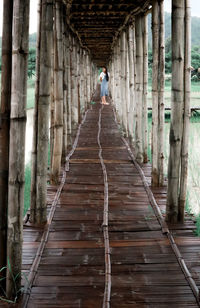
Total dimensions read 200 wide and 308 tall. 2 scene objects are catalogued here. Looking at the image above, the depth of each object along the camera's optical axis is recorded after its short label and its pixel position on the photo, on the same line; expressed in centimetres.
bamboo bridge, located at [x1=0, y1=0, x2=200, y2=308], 221
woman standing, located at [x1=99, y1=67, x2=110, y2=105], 1291
